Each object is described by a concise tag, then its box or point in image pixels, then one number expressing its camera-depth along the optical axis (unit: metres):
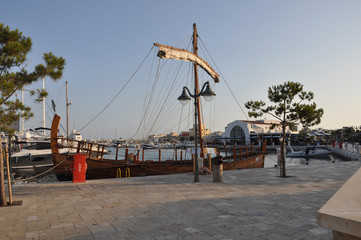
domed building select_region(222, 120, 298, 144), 84.19
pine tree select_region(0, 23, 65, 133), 8.07
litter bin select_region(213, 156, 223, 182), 13.46
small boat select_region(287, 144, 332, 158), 55.01
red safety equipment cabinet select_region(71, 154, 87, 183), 13.00
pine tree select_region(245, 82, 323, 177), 16.27
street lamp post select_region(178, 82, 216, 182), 13.40
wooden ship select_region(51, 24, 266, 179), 17.66
